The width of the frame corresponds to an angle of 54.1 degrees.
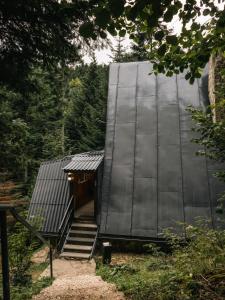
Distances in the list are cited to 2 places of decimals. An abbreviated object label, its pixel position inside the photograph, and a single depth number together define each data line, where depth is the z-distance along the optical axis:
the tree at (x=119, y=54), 22.52
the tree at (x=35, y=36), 2.77
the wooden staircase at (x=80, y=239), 7.33
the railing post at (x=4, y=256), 2.17
